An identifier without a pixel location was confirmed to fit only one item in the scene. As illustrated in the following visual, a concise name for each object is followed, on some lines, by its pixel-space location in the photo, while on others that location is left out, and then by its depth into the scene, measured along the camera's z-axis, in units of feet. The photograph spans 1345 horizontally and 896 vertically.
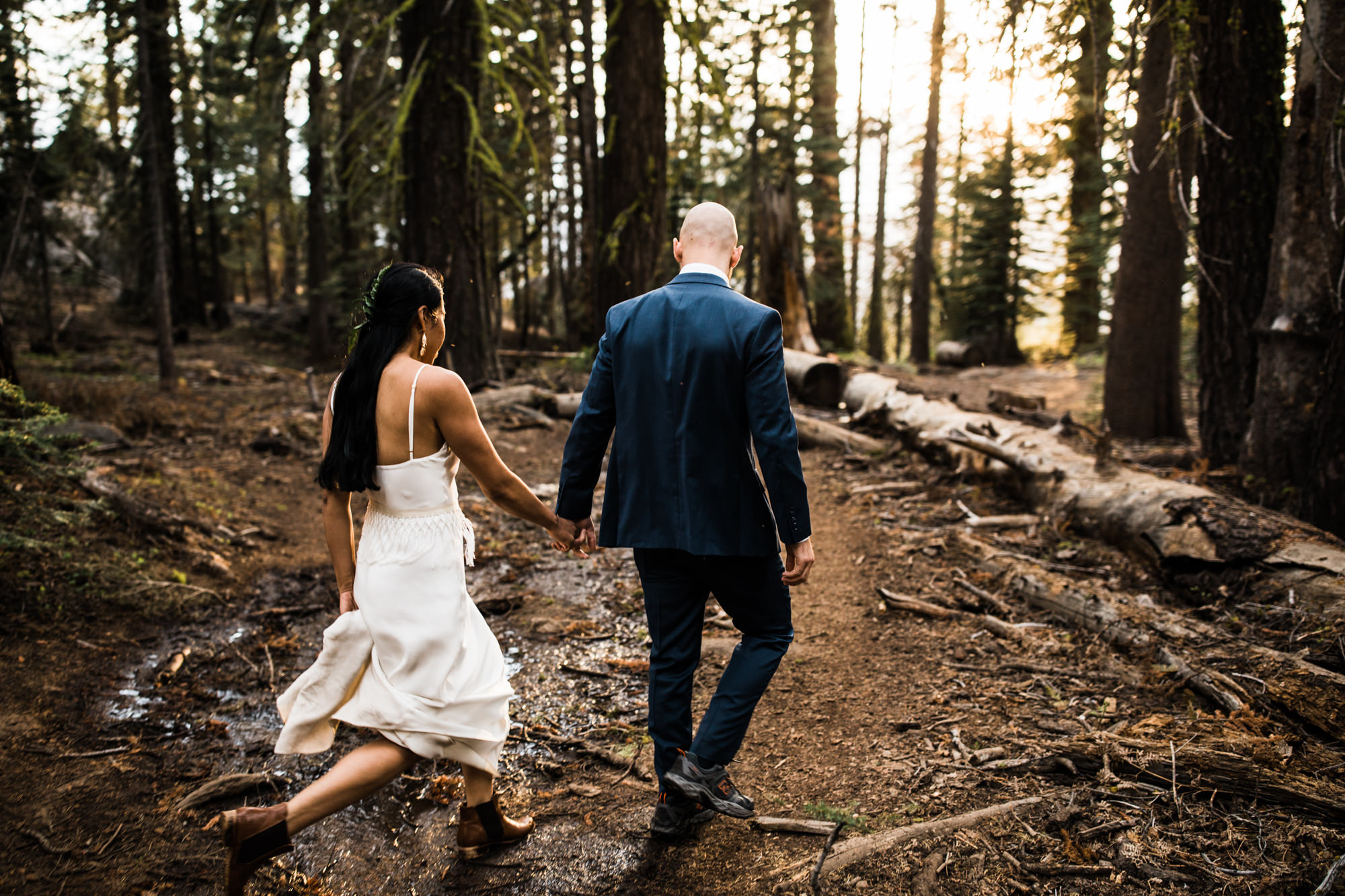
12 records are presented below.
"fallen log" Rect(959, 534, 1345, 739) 10.65
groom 9.27
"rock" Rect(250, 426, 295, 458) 29.71
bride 8.59
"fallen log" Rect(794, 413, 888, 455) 29.66
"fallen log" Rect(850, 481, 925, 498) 24.52
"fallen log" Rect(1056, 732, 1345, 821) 8.95
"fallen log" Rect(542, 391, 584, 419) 34.99
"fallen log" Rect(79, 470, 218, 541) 18.08
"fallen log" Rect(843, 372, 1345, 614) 13.64
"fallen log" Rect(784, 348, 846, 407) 37.11
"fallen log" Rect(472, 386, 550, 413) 34.09
